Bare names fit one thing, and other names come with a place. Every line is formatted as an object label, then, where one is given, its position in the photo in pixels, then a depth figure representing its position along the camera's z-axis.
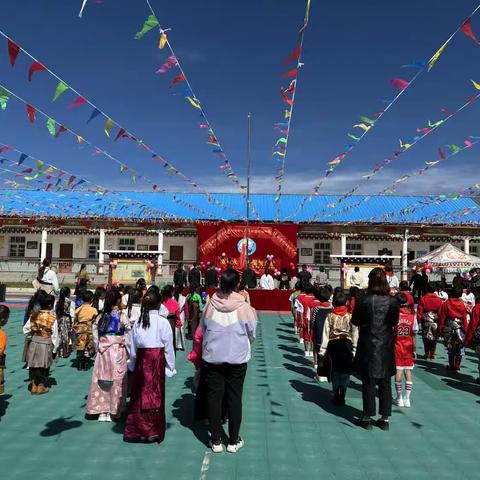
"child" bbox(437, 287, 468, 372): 7.30
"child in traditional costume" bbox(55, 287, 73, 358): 7.26
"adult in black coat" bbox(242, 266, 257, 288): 16.05
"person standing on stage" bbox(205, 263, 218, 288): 15.16
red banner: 25.41
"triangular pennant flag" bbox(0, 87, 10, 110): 6.36
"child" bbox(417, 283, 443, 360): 8.28
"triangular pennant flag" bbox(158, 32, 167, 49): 6.81
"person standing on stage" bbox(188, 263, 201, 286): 16.56
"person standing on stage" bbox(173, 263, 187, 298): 15.25
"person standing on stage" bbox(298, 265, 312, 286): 13.93
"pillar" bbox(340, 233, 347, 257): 25.58
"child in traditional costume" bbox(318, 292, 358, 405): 5.46
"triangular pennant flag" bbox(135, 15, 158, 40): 6.13
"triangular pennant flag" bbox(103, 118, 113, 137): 8.42
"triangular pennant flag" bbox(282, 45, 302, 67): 6.75
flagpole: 19.02
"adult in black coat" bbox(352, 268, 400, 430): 4.69
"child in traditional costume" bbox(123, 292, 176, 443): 4.29
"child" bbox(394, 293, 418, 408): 5.52
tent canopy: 16.05
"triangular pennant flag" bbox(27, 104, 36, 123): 7.35
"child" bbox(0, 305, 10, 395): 4.58
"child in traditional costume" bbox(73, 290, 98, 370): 7.04
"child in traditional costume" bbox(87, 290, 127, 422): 4.89
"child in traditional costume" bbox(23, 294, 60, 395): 5.71
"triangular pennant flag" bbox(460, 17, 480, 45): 5.64
